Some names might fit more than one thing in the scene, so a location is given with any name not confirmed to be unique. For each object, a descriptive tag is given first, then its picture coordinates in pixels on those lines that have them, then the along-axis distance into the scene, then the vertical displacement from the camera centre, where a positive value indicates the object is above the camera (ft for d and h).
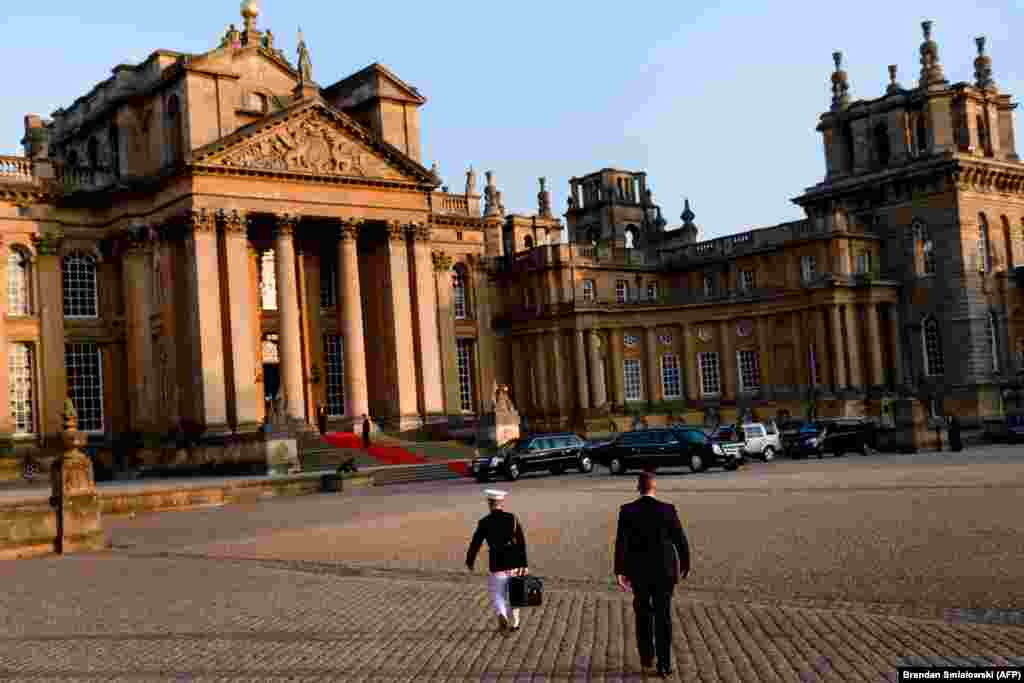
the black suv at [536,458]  135.03 -5.39
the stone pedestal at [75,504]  80.74 -4.04
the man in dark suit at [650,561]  33.68 -4.35
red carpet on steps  154.10 -4.11
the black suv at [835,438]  154.81 -6.23
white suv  149.28 -5.85
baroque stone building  162.61 +20.55
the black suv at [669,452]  130.00 -5.38
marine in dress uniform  41.34 -4.71
